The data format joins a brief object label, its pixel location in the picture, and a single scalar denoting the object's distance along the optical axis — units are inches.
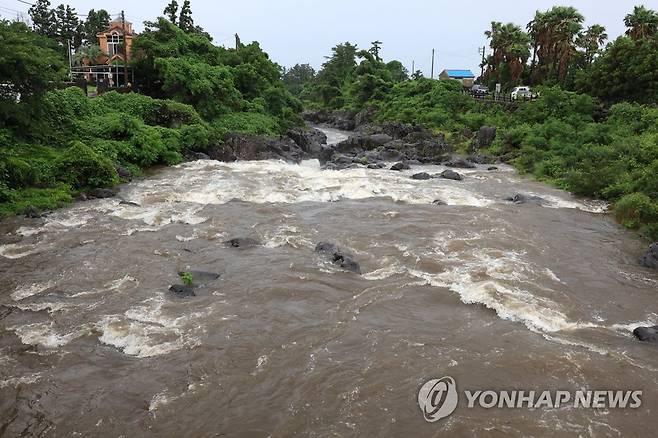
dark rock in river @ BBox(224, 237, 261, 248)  573.3
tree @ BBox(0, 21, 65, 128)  754.2
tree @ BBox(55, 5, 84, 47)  2251.5
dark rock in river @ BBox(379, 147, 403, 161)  1279.5
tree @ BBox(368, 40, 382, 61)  2486.5
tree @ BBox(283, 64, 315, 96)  3549.7
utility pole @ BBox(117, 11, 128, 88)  1389.0
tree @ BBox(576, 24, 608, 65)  1544.0
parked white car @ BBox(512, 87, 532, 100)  1609.4
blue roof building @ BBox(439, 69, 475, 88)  2686.3
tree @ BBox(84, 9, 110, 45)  2326.5
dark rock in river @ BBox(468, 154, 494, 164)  1243.8
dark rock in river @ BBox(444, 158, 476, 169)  1174.3
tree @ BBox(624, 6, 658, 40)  1389.0
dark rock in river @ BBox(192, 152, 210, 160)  1121.4
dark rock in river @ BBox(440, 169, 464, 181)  1008.7
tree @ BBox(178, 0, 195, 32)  1925.4
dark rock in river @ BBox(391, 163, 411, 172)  1118.3
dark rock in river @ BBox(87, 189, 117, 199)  779.4
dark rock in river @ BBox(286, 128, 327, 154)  1341.0
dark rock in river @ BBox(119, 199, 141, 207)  730.2
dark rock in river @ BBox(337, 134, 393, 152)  1377.3
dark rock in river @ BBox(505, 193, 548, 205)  813.2
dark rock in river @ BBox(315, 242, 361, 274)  510.9
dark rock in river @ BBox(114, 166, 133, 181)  896.5
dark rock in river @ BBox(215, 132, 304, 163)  1151.8
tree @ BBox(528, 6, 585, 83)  1517.0
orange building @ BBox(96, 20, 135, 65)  1860.1
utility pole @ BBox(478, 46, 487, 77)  2269.4
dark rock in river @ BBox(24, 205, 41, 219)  657.0
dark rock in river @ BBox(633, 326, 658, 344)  383.2
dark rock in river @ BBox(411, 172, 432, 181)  995.3
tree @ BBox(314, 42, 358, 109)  2677.2
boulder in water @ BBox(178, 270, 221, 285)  473.7
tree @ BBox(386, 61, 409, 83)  2618.6
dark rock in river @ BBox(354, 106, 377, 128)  2111.2
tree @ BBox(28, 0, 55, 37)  2265.0
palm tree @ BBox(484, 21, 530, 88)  1758.1
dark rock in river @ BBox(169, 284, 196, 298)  441.7
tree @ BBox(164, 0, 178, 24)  1897.1
